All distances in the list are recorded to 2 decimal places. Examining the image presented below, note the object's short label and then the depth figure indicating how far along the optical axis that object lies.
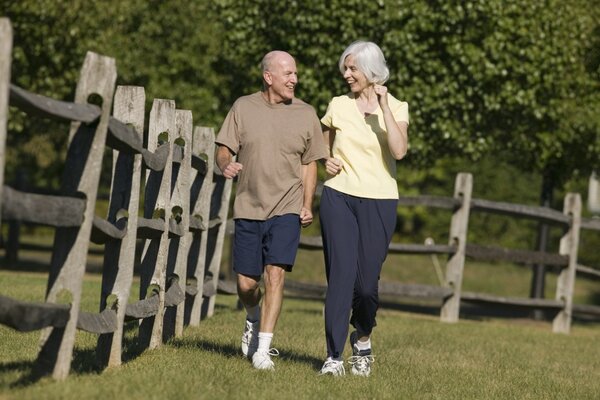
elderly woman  15.89
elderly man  15.66
